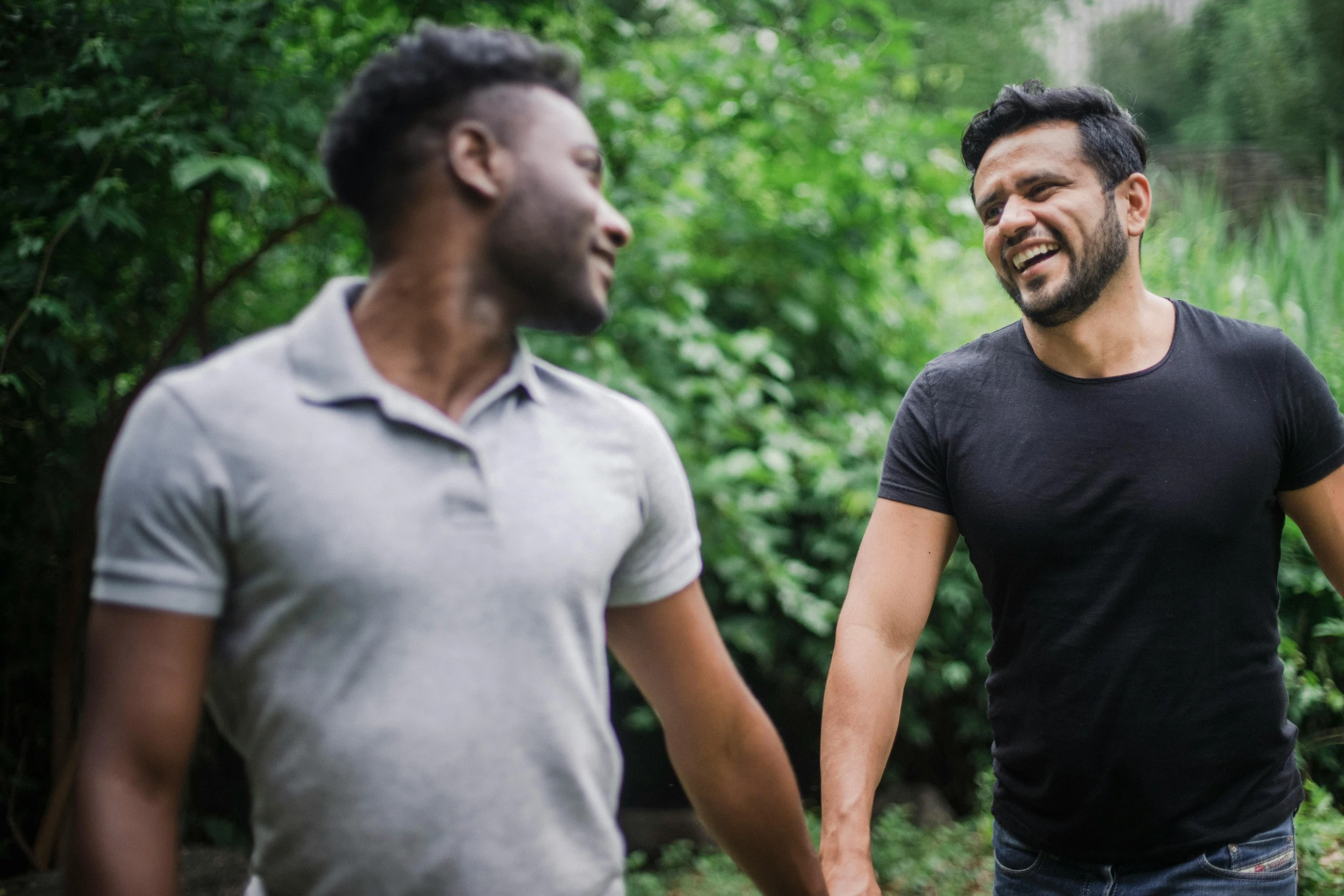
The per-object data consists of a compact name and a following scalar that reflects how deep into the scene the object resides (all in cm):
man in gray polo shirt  114
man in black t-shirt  201
